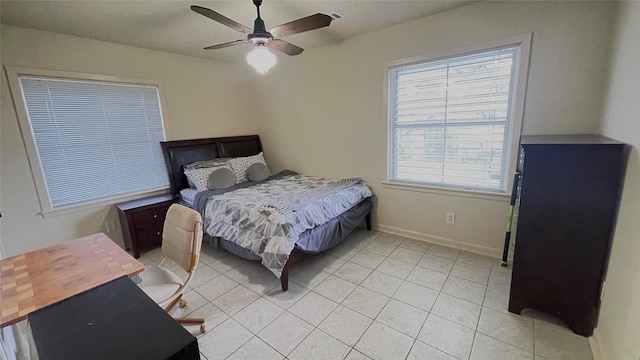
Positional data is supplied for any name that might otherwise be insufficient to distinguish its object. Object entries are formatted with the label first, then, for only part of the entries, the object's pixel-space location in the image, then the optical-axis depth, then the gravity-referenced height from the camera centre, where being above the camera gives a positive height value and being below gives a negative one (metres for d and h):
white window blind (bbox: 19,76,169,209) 2.64 +0.04
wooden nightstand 2.91 -0.92
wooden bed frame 3.42 -0.23
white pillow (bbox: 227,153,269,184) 3.67 -0.43
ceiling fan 1.77 +0.74
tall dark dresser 1.53 -0.62
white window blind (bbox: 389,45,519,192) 2.42 +0.06
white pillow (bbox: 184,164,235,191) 3.29 -0.50
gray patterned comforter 2.18 -0.73
